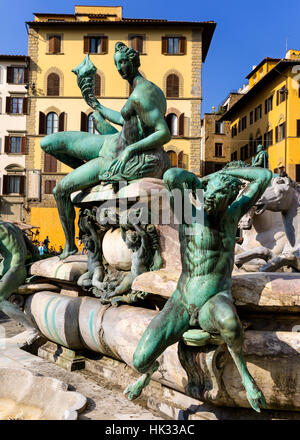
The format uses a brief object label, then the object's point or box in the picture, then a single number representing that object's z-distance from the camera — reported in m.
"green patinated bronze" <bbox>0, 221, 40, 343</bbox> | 3.75
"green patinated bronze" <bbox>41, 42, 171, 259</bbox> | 3.05
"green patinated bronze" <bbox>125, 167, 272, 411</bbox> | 2.01
